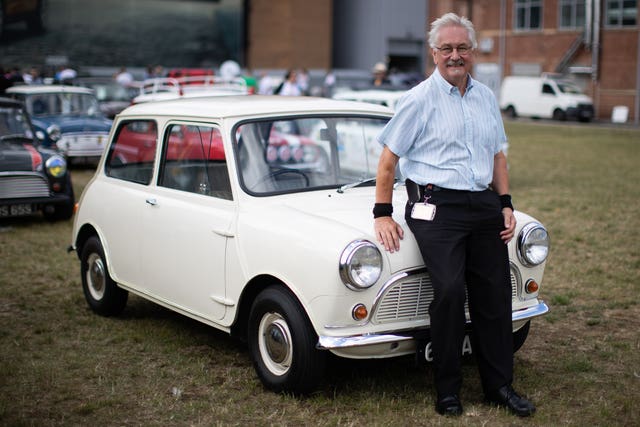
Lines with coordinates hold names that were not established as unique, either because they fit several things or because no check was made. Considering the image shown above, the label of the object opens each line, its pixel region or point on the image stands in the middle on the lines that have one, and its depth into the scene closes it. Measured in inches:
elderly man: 165.6
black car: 406.9
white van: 1405.0
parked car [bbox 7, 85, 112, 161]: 618.5
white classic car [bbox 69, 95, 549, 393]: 167.8
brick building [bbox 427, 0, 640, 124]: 1587.1
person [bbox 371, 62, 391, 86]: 668.1
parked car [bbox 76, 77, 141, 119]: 884.0
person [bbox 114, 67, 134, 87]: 956.7
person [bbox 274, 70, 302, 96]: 774.5
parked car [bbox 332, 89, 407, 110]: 511.2
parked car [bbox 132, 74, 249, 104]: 593.3
